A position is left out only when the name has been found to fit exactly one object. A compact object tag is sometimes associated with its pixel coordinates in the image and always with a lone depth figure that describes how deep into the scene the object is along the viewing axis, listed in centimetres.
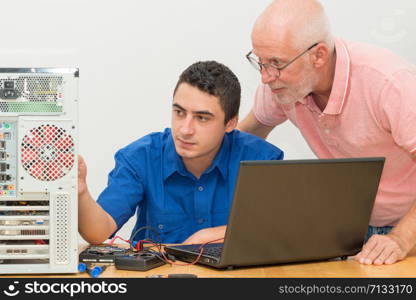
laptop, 226
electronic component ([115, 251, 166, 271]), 234
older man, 267
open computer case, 224
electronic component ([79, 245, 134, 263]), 240
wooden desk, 231
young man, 278
